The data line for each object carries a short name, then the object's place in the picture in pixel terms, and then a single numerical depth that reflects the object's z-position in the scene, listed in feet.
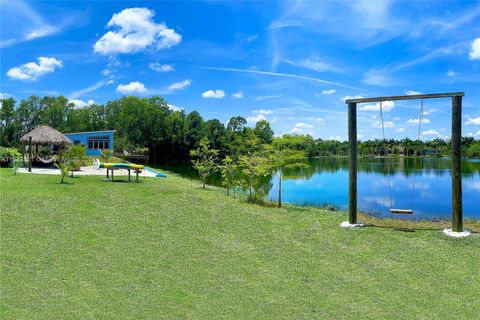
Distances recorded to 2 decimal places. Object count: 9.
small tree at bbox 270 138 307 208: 36.55
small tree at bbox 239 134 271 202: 38.17
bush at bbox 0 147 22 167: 64.28
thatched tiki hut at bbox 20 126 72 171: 65.98
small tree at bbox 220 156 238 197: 43.39
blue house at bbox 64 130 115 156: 104.53
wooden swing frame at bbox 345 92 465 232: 22.81
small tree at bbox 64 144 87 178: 65.57
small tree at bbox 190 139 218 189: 48.60
